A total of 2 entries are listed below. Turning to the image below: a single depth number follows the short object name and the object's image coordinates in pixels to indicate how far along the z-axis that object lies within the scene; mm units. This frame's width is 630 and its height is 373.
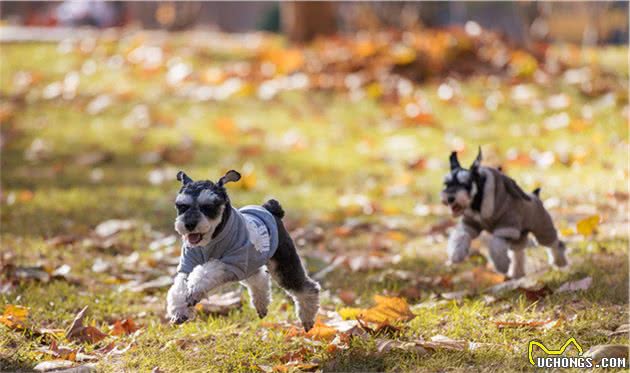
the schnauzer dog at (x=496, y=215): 13062
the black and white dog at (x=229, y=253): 10211
